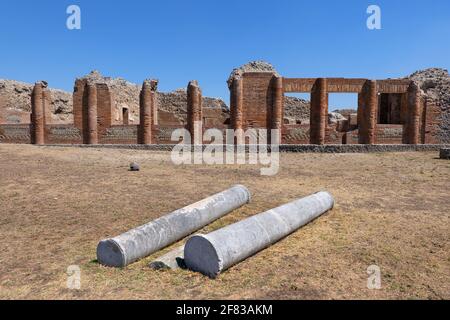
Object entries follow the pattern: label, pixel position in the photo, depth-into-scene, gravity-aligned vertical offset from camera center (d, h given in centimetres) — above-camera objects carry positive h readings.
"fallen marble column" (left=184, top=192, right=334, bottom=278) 375 -128
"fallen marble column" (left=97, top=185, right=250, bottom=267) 396 -127
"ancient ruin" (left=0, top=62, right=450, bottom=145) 2077 +117
